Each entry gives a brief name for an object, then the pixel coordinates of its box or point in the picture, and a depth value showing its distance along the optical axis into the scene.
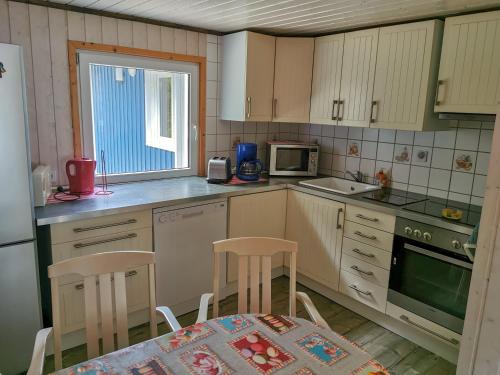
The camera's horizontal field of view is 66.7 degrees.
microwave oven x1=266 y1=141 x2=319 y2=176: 3.27
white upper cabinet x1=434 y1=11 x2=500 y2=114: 2.11
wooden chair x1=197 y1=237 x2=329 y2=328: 1.65
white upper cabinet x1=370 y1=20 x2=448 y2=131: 2.38
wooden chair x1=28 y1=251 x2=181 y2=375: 1.37
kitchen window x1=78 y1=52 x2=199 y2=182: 2.64
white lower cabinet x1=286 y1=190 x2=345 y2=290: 2.77
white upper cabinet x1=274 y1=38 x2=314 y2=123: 3.06
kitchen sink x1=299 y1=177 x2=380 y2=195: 3.05
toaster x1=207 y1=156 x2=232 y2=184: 2.96
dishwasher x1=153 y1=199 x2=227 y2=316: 2.46
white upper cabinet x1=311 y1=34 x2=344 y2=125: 2.90
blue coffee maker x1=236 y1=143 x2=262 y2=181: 3.10
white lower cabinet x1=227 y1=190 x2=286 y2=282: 2.81
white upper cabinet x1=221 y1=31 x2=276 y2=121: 2.96
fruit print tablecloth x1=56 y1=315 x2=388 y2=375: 1.15
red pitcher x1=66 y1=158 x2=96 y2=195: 2.41
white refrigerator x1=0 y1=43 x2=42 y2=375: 1.74
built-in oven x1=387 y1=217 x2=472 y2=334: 2.14
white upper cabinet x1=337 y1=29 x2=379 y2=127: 2.68
